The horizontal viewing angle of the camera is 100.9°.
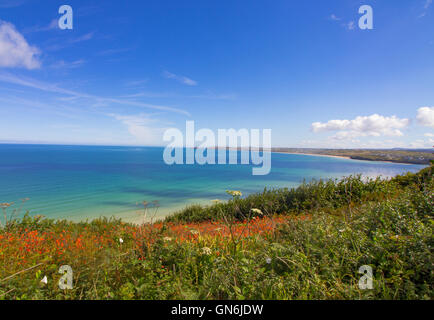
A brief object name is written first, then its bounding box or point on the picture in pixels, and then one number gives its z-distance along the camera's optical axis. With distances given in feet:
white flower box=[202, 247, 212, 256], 10.30
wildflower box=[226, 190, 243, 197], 12.74
